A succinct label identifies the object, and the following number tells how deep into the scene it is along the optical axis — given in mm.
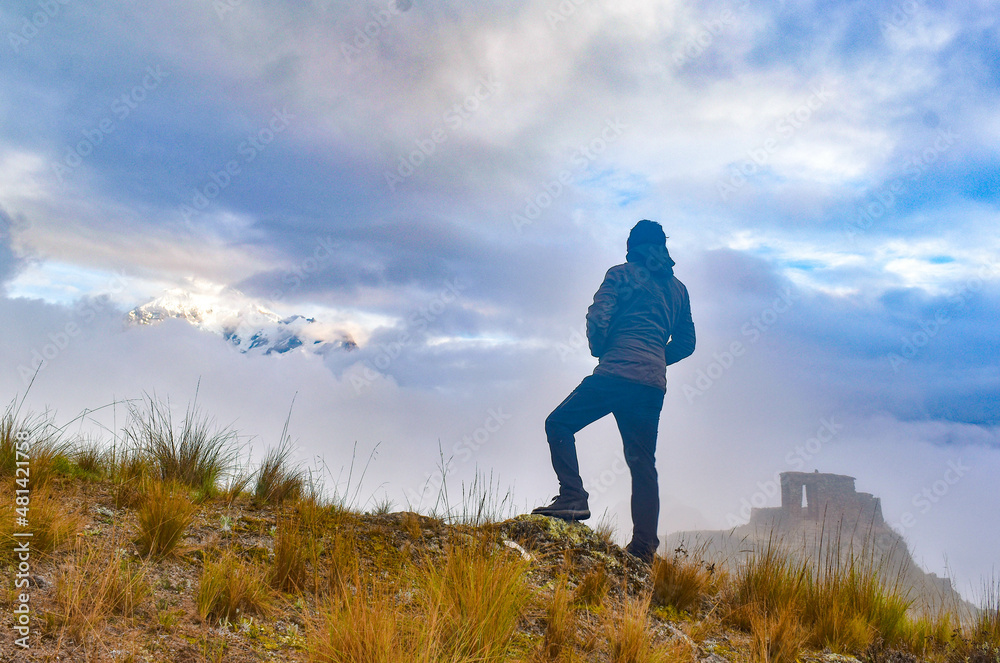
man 4898
